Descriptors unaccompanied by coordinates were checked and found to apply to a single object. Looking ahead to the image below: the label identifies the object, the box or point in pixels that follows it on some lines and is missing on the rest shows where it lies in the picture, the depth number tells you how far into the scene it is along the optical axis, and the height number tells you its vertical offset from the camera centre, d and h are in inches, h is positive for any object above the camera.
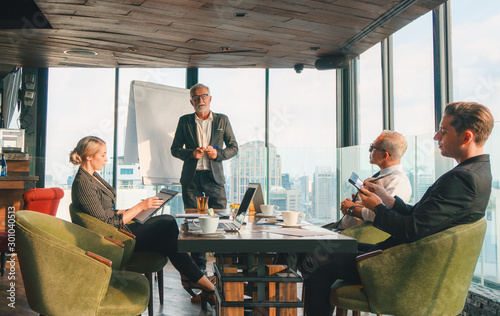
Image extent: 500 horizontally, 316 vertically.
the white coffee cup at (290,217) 89.0 -6.6
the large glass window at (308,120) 232.4 +34.2
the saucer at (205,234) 72.9 -8.2
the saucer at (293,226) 89.5 -8.2
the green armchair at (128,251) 100.8 -15.9
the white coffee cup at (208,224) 72.9 -6.6
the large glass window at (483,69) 112.2 +34.4
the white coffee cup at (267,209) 111.5 -6.3
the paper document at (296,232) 75.9 -8.4
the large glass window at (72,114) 244.5 +37.5
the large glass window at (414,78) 158.4 +39.6
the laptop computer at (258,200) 119.4 -4.3
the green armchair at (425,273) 70.7 -14.2
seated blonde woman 102.3 -7.3
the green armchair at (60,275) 73.7 -15.1
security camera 232.7 +59.8
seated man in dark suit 70.6 -3.0
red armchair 151.4 -6.8
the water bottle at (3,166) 203.6 +7.3
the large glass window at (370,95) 199.8 +41.7
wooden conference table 67.8 -9.7
